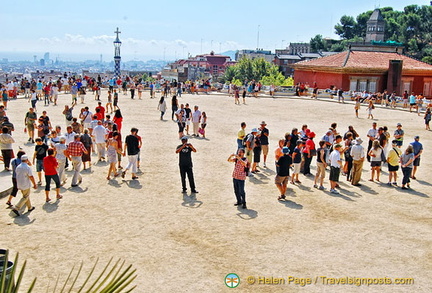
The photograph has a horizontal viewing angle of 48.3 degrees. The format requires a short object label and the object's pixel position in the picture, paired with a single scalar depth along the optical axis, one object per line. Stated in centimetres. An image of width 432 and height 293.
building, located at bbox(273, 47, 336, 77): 12324
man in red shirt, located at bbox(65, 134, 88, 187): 1315
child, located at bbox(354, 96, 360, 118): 2808
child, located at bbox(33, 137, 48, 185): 1301
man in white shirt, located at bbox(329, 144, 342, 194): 1323
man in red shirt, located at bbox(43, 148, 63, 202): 1167
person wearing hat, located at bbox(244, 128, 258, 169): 1428
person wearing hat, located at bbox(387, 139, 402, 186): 1413
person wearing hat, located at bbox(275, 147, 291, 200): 1215
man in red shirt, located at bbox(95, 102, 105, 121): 1820
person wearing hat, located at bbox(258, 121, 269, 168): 1554
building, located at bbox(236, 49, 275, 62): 15888
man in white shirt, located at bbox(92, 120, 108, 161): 1566
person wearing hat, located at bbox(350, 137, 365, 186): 1384
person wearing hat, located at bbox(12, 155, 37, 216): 1080
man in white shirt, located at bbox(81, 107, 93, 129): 1770
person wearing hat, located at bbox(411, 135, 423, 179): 1489
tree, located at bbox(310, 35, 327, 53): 13825
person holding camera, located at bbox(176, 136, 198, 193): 1253
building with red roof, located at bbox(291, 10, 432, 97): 4134
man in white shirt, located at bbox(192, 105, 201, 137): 2044
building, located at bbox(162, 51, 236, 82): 15638
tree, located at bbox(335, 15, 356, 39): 13358
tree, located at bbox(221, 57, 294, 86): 9846
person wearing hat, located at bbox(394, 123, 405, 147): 1633
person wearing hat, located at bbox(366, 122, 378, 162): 1678
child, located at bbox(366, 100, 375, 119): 2730
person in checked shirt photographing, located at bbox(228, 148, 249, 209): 1159
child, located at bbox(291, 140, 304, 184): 1391
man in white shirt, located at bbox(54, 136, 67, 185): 1289
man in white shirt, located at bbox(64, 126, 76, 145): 1454
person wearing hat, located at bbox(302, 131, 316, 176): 1478
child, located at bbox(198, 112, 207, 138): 2025
